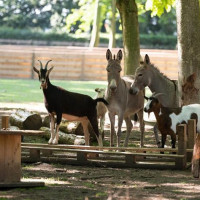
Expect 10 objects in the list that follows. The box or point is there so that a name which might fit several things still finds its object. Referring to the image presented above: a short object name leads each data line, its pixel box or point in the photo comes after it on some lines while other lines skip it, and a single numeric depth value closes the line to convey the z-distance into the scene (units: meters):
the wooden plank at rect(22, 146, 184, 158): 14.36
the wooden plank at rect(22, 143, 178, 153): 14.56
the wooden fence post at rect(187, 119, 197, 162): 14.98
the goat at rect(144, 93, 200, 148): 15.82
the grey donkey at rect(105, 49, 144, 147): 16.72
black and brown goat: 15.59
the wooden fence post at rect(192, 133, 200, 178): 12.95
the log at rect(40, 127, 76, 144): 17.31
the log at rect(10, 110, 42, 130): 19.00
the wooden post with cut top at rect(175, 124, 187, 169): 14.38
